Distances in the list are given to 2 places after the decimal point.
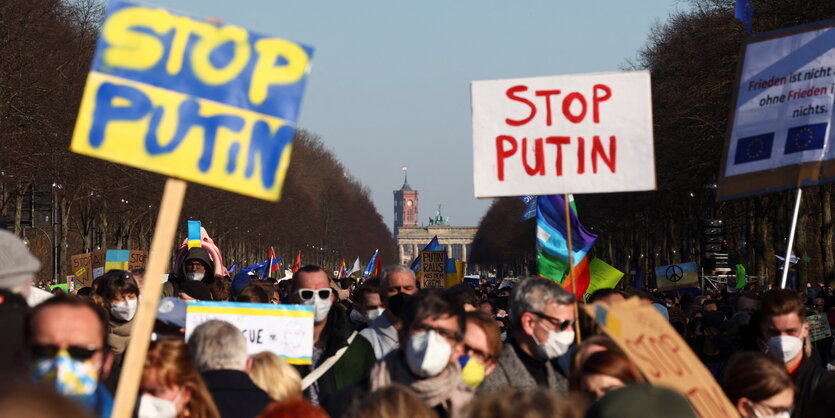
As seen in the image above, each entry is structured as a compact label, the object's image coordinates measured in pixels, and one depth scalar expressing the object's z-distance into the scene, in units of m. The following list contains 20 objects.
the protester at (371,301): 17.73
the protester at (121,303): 16.64
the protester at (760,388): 10.36
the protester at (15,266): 9.13
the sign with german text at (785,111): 16.62
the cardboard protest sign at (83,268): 45.46
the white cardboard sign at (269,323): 13.97
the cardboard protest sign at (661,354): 8.46
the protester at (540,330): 12.23
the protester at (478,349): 11.46
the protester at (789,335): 13.39
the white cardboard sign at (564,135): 14.49
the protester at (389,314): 15.02
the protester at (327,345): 13.85
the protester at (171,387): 9.56
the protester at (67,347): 8.27
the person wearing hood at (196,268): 23.14
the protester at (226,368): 10.31
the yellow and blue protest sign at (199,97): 9.40
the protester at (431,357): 10.02
